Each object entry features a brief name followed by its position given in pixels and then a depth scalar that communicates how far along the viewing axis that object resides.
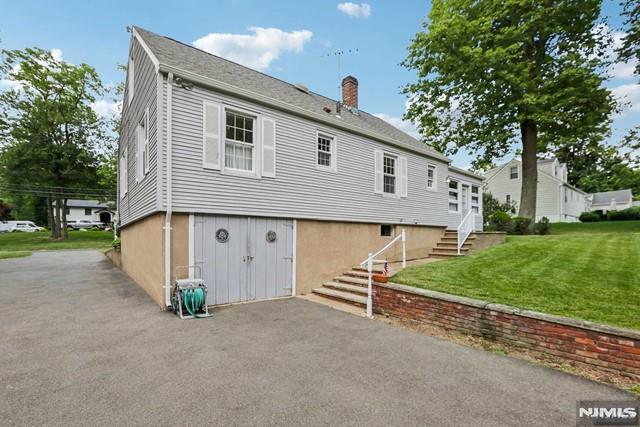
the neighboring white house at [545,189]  27.56
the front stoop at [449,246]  11.63
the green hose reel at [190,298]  6.07
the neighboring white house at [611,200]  36.44
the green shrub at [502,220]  14.95
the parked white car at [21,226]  40.50
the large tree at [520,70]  13.38
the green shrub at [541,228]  15.31
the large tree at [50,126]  23.19
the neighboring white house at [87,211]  51.66
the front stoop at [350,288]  7.44
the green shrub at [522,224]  14.66
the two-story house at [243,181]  6.55
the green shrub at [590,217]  24.92
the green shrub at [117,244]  14.00
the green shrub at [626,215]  24.88
